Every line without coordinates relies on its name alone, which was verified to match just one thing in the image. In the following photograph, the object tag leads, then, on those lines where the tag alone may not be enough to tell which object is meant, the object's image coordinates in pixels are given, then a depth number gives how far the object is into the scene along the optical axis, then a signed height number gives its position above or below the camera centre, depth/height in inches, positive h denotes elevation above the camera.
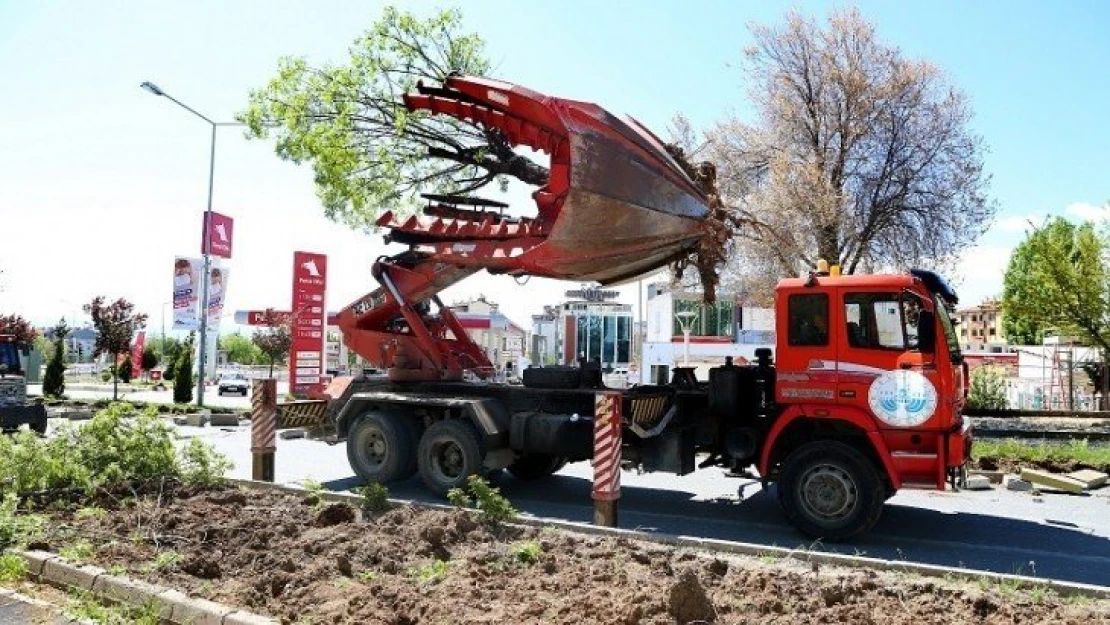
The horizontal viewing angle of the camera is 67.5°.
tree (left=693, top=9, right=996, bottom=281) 850.8 +221.1
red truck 324.8 +0.5
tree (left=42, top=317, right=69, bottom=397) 1155.3 -19.7
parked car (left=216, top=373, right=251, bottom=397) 1800.0 -45.2
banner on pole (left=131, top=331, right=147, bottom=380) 2053.4 +12.2
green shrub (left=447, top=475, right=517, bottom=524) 290.4 -48.3
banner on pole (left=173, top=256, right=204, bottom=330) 1285.7 +112.4
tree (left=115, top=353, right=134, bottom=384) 1813.5 -16.0
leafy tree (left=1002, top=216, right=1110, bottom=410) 871.1 +89.2
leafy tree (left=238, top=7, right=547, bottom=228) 637.3 +187.6
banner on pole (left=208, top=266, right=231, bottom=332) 1240.8 +110.6
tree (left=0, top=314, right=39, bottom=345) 1245.7 +53.1
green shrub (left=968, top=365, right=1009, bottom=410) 939.3 -20.0
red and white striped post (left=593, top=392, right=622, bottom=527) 327.6 -35.6
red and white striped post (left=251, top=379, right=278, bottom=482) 424.8 -33.1
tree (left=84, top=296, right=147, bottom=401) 1264.8 +60.1
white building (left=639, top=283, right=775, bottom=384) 1868.8 +102.7
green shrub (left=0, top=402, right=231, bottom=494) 339.6 -40.2
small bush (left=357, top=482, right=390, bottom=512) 316.5 -50.2
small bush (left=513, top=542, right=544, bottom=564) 249.6 -56.1
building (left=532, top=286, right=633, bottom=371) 2748.5 +125.5
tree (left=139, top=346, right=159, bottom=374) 2571.9 +9.4
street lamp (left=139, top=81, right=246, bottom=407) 1053.8 +79.5
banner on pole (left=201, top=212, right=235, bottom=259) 1056.2 +166.9
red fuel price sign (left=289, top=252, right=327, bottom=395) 991.0 +55.4
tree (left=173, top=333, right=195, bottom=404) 1099.9 -21.9
